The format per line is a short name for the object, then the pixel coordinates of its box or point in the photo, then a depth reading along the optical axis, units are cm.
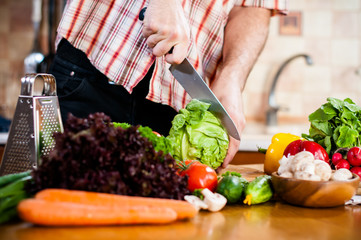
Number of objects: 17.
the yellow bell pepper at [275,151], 187
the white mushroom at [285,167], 130
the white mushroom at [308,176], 123
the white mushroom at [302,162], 125
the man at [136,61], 183
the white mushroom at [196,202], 115
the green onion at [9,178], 107
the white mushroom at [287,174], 127
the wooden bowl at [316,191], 121
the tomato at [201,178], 137
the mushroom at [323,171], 123
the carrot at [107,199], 101
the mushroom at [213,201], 117
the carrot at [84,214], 94
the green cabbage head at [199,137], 181
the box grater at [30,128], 125
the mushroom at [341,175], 127
